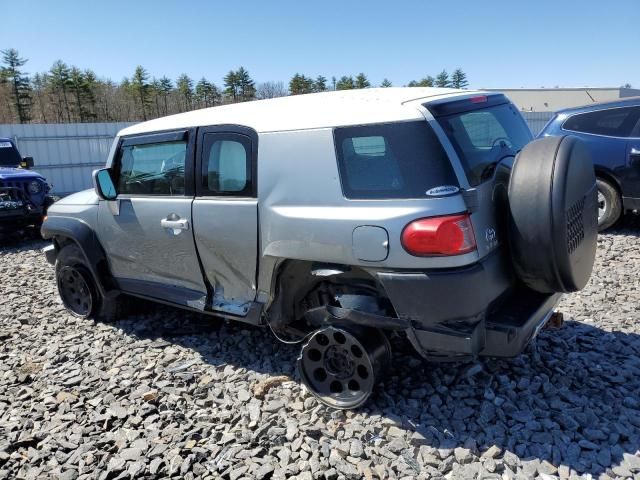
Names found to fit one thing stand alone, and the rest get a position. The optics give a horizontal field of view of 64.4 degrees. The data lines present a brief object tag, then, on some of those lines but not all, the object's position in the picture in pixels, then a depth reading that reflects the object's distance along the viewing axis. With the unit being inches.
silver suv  104.5
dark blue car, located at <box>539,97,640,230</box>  274.8
